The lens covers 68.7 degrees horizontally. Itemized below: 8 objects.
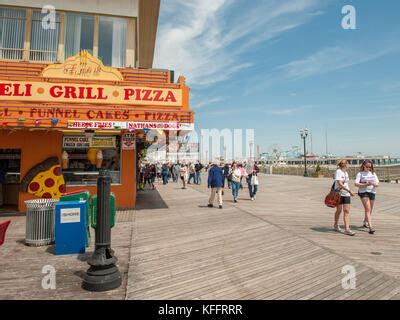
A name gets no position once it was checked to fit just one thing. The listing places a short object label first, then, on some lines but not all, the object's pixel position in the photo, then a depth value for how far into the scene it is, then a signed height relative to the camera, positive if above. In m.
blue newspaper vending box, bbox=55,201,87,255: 5.56 -1.02
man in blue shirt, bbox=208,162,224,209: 10.77 -0.20
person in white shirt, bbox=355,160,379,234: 7.07 -0.29
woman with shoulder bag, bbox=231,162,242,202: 12.22 -0.23
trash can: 5.96 -0.98
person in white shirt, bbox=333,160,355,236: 6.86 -0.43
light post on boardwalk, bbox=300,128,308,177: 38.44 +5.09
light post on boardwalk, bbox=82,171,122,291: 4.00 -1.18
